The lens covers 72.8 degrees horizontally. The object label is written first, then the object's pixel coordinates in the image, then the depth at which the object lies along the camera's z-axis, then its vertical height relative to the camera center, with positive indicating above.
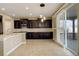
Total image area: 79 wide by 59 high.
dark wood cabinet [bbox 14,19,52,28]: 5.90 +0.44
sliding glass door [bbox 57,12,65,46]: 3.97 -0.02
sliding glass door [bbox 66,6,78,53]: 2.75 +0.03
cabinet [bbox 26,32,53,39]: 5.77 -0.78
